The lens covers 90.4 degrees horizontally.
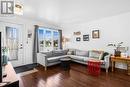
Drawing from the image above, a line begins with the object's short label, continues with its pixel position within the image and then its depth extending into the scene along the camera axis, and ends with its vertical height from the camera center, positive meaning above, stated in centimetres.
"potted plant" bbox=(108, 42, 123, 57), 268 -27
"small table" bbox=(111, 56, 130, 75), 243 -66
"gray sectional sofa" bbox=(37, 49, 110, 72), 278 -68
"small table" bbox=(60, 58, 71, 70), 290 -95
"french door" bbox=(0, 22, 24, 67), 288 +12
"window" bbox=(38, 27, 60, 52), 381 +24
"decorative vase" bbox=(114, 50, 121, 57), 267 -43
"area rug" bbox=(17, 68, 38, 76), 242 -117
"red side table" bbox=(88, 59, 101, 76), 254 -95
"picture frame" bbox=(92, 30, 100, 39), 333 +46
